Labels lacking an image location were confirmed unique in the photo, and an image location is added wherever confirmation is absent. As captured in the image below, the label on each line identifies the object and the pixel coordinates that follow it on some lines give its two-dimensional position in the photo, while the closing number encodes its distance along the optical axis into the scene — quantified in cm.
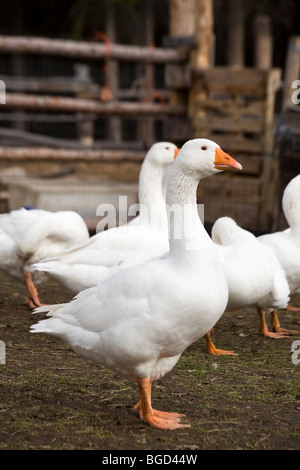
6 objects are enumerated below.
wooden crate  1900
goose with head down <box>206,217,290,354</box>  1010
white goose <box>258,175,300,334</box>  1138
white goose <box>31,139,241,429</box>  729
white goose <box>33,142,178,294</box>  1115
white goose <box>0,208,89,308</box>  1252
